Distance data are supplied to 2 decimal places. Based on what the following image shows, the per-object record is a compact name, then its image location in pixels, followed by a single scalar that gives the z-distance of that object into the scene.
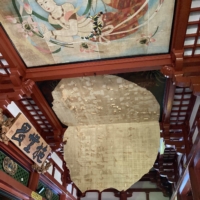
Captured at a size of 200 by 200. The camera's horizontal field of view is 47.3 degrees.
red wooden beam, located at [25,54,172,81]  2.71
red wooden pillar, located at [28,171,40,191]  3.72
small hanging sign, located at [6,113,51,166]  3.07
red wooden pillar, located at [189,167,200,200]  3.46
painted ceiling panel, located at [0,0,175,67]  2.23
